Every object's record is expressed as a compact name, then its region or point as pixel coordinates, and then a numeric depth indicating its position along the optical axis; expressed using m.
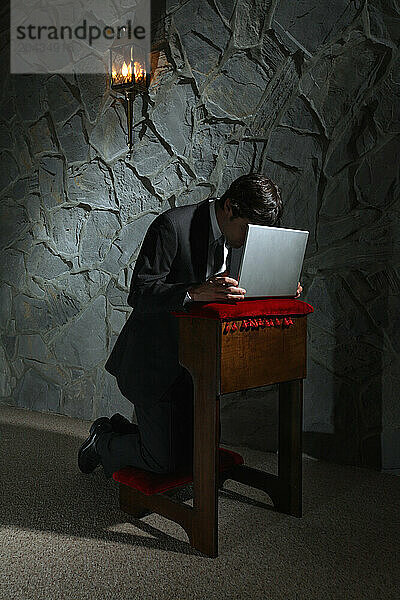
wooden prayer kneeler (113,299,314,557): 1.66
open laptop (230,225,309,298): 1.60
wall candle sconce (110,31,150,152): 2.93
